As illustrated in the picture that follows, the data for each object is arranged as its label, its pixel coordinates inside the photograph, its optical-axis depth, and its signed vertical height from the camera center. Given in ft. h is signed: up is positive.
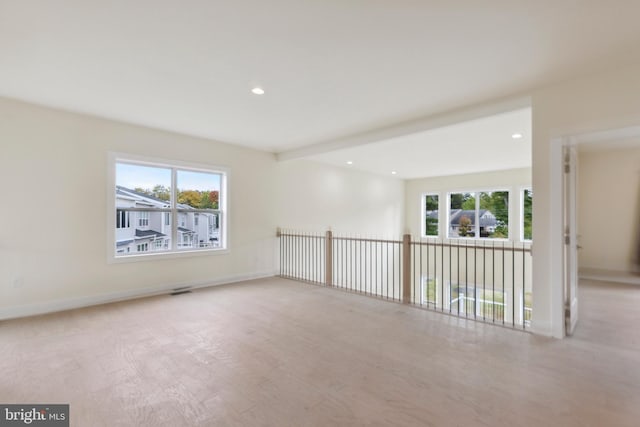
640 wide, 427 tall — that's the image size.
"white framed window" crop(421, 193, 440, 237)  32.14 +0.05
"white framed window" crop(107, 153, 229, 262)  14.65 +0.44
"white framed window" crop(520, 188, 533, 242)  26.25 -0.21
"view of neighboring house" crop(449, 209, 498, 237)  28.35 -0.67
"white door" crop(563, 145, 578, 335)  10.32 -0.81
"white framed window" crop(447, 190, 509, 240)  27.55 +0.06
